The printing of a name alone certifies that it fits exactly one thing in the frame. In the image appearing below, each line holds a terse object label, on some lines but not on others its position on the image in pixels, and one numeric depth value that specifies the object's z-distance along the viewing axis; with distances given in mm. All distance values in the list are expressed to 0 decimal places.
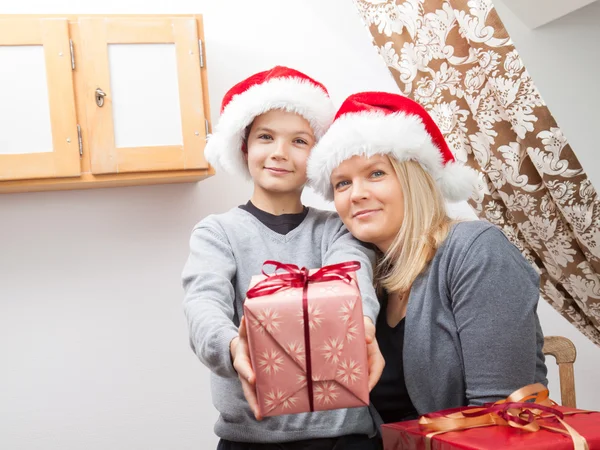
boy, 1254
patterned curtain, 1562
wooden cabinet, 1890
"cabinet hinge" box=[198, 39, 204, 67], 1982
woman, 1204
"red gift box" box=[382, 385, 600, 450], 915
